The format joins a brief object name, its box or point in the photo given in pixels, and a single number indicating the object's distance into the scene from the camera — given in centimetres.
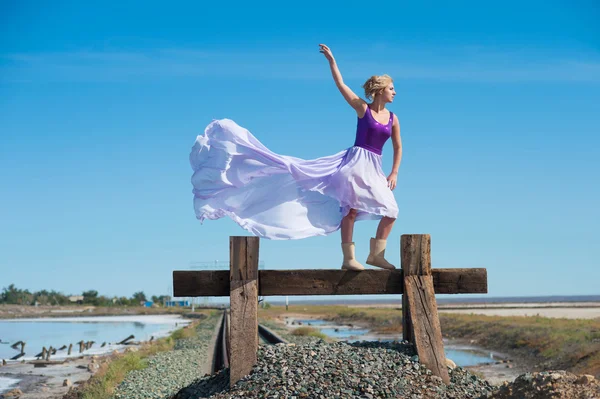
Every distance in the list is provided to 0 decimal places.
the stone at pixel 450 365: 713
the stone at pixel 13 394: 1888
